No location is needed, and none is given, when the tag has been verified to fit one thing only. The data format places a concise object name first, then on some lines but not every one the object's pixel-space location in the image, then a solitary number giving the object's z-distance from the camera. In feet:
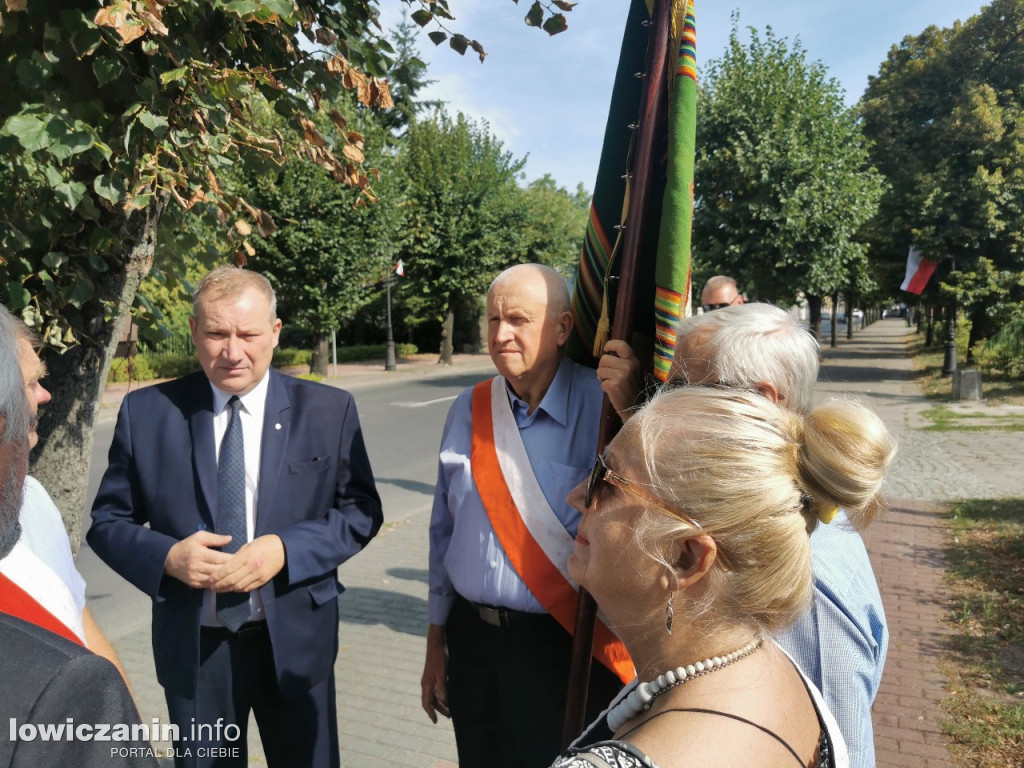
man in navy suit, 8.10
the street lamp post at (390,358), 90.70
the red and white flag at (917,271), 64.08
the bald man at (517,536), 7.45
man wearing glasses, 17.48
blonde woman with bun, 3.90
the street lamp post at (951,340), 63.26
